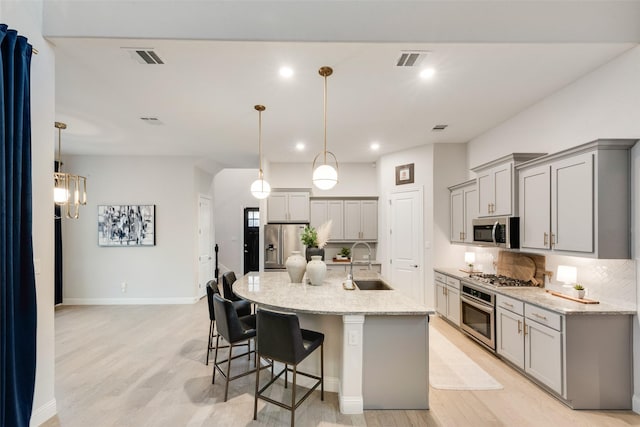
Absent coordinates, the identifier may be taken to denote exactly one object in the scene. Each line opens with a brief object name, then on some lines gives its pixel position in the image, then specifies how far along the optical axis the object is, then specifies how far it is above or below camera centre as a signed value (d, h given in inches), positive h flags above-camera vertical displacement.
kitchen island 98.1 -45.2
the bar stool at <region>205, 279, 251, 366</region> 127.1 -42.3
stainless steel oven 139.5 -49.9
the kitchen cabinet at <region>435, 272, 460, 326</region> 171.8 -50.0
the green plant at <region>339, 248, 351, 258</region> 251.6 -32.6
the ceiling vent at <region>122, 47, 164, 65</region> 98.5 +51.2
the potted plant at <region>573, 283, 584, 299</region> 111.0 -28.5
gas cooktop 141.1 -33.2
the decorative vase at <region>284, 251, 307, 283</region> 137.9 -24.9
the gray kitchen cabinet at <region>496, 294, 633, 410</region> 100.5 -48.1
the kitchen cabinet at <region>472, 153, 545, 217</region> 136.7 +12.2
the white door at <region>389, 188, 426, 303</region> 214.7 -21.6
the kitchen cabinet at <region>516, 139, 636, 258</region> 99.8 +3.7
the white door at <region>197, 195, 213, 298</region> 253.8 -27.5
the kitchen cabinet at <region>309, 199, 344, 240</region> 251.8 -2.0
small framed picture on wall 222.4 +26.8
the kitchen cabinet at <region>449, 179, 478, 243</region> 174.1 +0.7
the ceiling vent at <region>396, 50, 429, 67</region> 101.2 +51.3
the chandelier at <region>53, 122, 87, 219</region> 148.4 +12.1
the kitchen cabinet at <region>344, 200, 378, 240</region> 252.2 -6.1
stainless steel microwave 137.2 -9.6
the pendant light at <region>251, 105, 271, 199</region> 157.1 +11.9
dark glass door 366.0 -31.0
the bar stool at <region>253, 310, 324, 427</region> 88.6 -37.7
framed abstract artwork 235.8 -9.7
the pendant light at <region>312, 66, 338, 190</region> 119.8 +13.7
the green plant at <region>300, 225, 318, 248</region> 143.5 -12.2
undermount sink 148.4 -34.9
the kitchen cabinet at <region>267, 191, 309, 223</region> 250.5 +4.5
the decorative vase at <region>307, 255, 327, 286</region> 132.1 -25.6
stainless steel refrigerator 241.0 -24.9
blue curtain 77.7 -7.4
